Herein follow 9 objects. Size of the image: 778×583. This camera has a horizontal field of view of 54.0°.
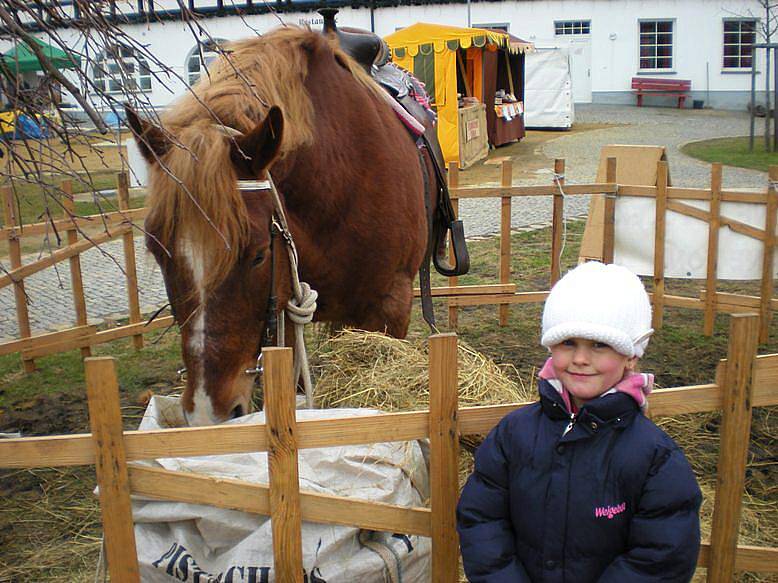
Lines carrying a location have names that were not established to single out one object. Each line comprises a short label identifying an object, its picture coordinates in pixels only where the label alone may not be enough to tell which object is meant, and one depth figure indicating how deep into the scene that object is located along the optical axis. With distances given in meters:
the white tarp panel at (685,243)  6.11
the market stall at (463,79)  16.17
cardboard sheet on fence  6.96
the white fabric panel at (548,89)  23.08
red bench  29.03
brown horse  2.53
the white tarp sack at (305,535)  2.11
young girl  1.79
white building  27.81
